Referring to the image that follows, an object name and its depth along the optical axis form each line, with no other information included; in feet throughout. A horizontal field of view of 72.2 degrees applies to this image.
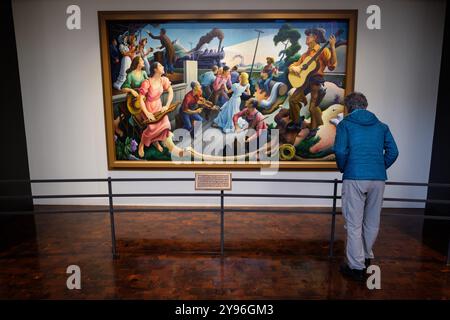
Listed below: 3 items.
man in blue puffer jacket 10.66
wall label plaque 13.24
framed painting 18.01
